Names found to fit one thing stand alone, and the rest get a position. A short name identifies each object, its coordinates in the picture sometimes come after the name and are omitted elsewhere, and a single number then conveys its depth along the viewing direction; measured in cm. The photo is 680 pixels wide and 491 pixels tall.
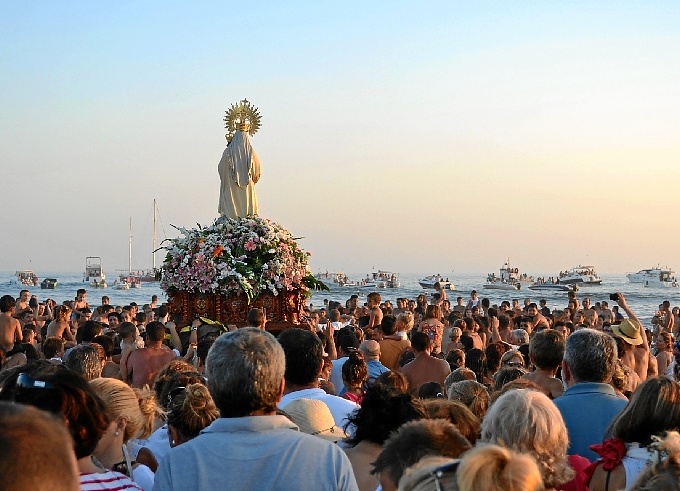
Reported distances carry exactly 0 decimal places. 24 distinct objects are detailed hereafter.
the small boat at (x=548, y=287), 9088
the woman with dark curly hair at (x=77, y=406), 358
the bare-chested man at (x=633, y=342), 968
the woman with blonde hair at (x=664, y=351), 1213
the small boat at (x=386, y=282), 9075
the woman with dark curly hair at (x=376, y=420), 480
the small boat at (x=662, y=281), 9931
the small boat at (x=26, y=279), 8844
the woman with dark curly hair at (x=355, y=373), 762
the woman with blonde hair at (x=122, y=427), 430
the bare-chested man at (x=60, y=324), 1335
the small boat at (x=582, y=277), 9344
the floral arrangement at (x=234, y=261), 1333
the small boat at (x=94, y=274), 9298
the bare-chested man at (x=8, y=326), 1298
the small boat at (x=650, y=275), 9938
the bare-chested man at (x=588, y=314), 2088
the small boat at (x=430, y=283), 8100
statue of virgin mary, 1620
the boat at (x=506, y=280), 8789
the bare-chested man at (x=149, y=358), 972
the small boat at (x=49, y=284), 7669
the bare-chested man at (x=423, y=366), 950
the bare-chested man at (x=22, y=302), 2021
